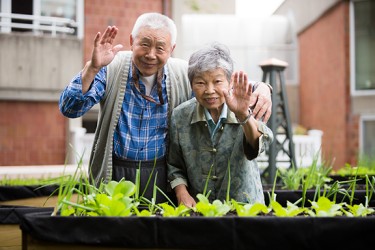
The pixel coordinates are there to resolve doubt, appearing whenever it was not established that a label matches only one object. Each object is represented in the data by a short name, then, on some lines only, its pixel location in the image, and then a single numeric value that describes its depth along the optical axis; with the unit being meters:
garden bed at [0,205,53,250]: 1.61
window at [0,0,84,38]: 8.48
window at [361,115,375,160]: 10.71
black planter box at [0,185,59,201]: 2.87
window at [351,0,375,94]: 10.62
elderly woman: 1.73
